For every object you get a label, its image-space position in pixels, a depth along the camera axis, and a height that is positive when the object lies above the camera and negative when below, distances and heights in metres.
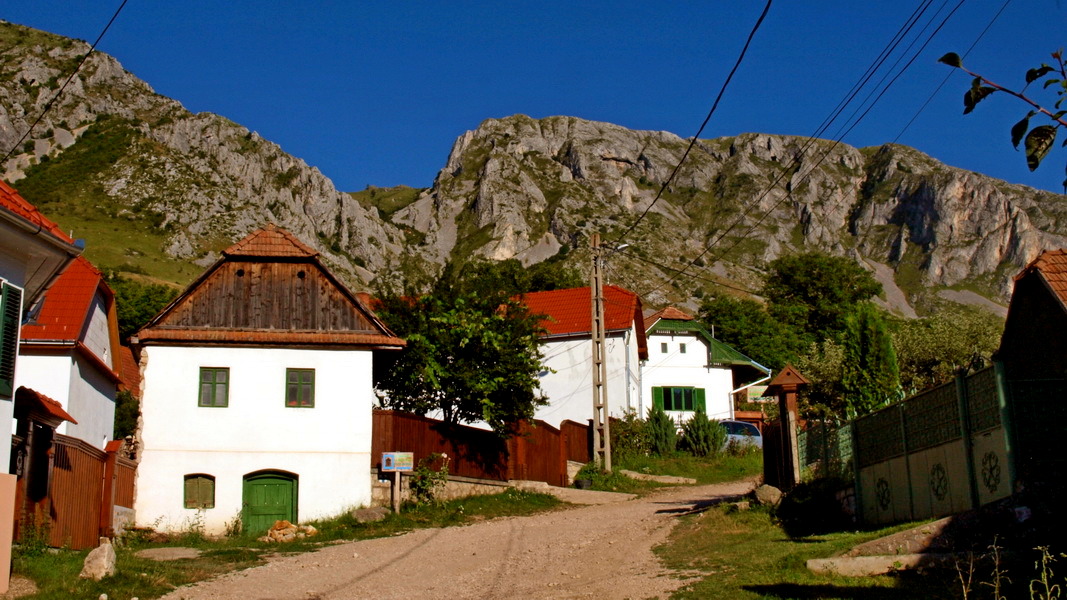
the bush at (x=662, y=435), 38.50 +1.89
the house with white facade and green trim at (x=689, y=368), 49.75 +5.82
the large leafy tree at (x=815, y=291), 77.69 +15.56
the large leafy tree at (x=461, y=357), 27.92 +3.69
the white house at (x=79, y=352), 24.08 +3.59
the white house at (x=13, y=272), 10.68 +2.68
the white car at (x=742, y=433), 40.88 +2.16
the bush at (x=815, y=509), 16.73 -0.49
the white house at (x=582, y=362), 43.41 +5.45
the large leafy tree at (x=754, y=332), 70.69 +10.92
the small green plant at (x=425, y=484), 24.86 +0.11
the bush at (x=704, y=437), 38.56 +1.78
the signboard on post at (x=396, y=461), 24.17 +0.67
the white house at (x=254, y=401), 23.44 +2.20
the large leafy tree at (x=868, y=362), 34.94 +4.20
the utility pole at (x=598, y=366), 32.38 +3.91
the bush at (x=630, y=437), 37.75 +1.80
